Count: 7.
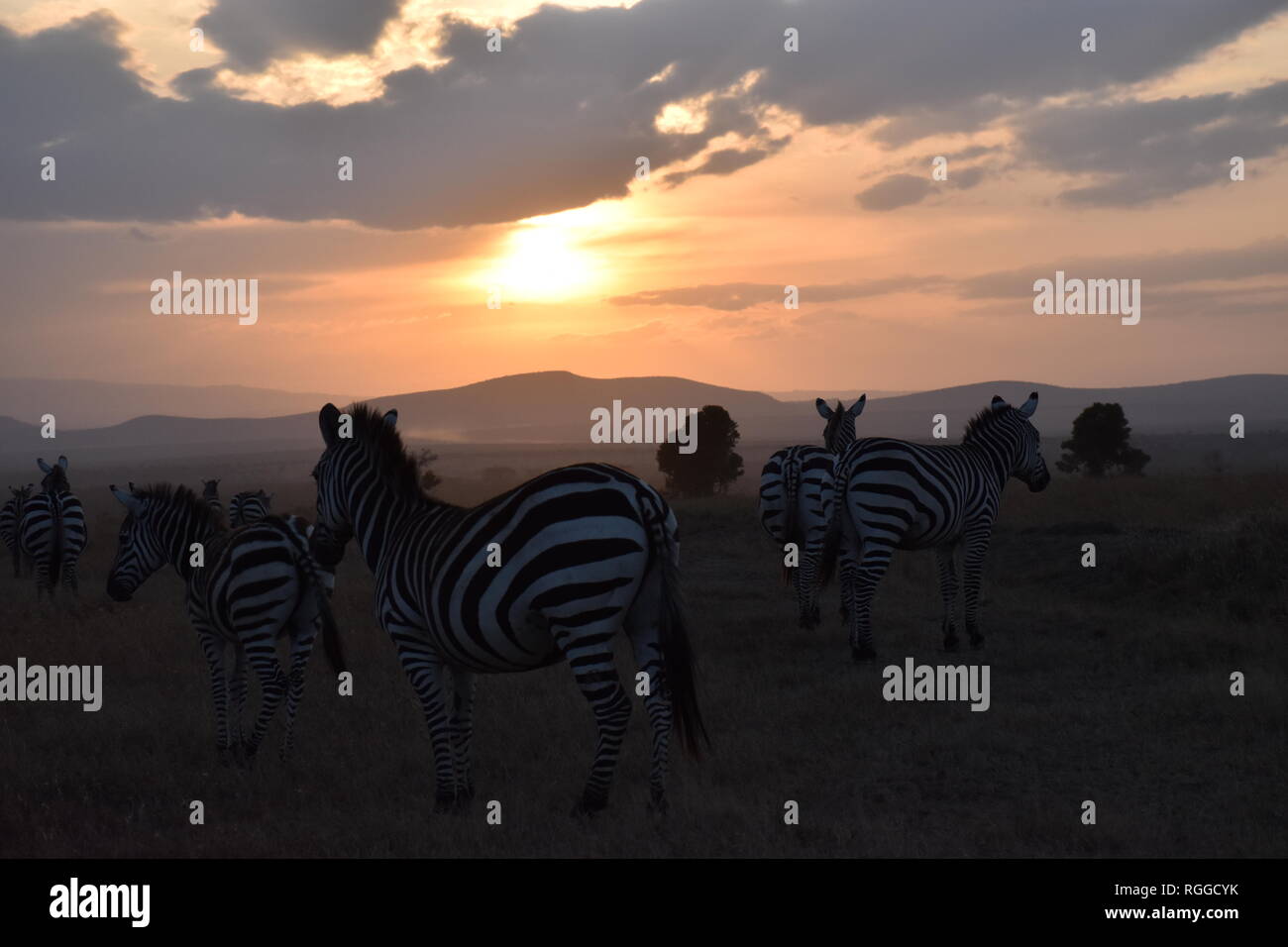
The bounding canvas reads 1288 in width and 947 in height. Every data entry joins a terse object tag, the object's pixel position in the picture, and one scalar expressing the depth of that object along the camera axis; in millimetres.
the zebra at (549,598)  7508
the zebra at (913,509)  13789
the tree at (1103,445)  45188
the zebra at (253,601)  10078
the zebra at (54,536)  21109
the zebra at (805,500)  16406
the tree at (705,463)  46281
